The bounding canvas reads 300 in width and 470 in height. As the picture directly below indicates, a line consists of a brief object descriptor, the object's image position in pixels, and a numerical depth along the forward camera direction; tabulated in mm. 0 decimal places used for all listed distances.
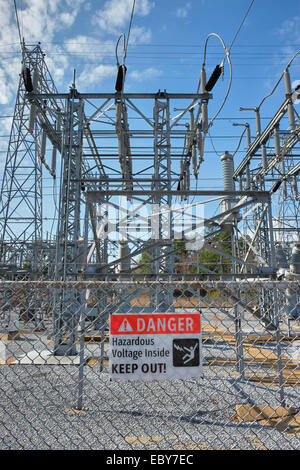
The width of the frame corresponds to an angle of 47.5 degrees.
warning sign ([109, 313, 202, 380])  2508
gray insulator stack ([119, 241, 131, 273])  12152
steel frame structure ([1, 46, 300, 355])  6402
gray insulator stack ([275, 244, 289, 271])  18059
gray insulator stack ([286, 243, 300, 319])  14195
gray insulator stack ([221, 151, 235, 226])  10313
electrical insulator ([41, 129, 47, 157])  10764
